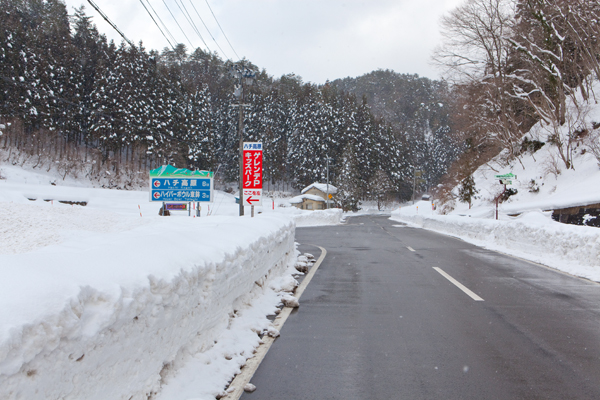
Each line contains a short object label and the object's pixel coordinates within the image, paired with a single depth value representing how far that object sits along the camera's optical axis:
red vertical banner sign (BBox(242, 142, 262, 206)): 14.80
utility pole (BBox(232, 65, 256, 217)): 16.84
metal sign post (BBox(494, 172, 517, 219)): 18.16
